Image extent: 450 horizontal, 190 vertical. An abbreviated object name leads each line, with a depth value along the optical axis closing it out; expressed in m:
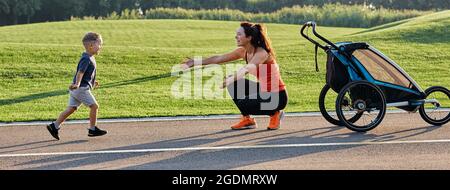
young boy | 16.74
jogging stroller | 17.55
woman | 18.10
